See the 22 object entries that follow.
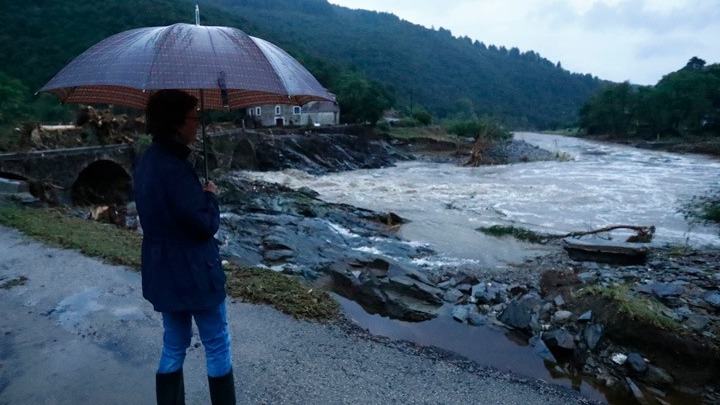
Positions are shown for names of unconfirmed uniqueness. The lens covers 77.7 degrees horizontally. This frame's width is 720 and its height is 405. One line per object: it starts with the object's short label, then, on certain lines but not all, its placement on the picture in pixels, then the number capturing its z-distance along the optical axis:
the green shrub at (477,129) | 56.94
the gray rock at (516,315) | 6.36
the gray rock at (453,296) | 7.58
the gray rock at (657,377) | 4.99
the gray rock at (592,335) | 5.61
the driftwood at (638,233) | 12.81
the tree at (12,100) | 23.60
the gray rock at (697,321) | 5.53
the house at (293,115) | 45.12
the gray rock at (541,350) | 5.55
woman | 2.31
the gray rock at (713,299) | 6.54
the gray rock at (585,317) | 6.03
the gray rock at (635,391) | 4.72
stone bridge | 15.11
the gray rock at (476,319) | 6.61
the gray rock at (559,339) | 5.64
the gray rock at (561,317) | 6.29
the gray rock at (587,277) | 8.04
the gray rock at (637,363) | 5.11
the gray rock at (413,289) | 7.21
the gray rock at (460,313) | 6.75
